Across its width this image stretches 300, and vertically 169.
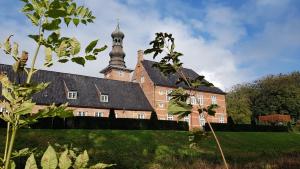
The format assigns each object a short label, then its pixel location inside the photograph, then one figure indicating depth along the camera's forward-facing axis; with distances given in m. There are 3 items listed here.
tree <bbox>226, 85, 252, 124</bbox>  43.21
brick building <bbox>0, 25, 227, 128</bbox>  26.23
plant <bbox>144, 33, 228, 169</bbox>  1.70
